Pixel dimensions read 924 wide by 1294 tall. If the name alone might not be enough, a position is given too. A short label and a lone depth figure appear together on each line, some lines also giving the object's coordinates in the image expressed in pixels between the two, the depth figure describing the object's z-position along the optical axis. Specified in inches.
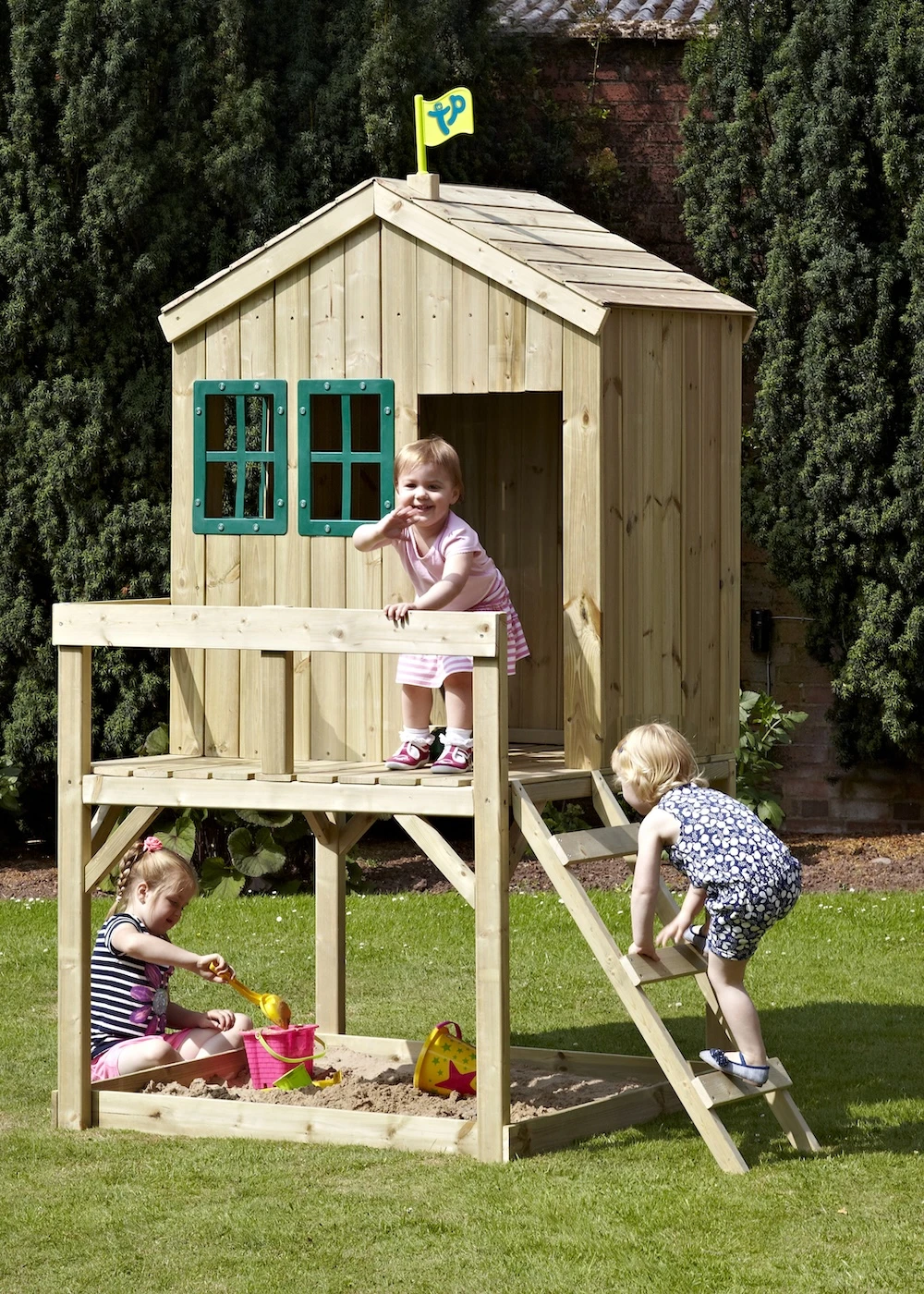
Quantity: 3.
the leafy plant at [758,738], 460.4
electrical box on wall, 478.0
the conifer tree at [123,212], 449.7
